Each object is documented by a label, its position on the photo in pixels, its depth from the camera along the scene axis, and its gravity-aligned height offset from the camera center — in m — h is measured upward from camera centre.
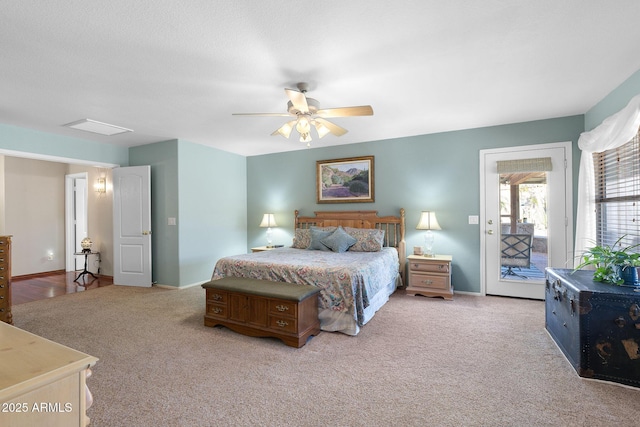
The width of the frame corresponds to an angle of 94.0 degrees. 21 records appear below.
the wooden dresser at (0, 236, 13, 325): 3.43 -0.79
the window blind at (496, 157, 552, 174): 4.07 +0.62
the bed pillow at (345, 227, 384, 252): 4.55 -0.46
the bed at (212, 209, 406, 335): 3.08 -0.65
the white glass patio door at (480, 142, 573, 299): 4.02 -0.22
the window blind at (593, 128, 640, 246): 2.77 +0.16
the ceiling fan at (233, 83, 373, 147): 2.69 +0.94
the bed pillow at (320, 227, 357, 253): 4.54 -0.48
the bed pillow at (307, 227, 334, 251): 4.72 -0.46
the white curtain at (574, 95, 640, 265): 3.04 +0.32
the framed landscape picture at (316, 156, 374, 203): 5.28 +0.55
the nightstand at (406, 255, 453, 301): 4.25 -0.96
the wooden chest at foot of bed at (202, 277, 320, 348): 2.81 -0.98
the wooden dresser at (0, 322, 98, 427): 0.80 -0.49
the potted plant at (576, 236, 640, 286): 2.27 -0.45
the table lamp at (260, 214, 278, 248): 5.92 -0.23
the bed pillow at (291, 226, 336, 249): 4.98 -0.46
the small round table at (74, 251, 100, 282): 5.90 -1.02
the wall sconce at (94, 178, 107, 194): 6.18 +0.54
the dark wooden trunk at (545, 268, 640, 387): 2.08 -0.88
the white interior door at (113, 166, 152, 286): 5.17 -0.26
